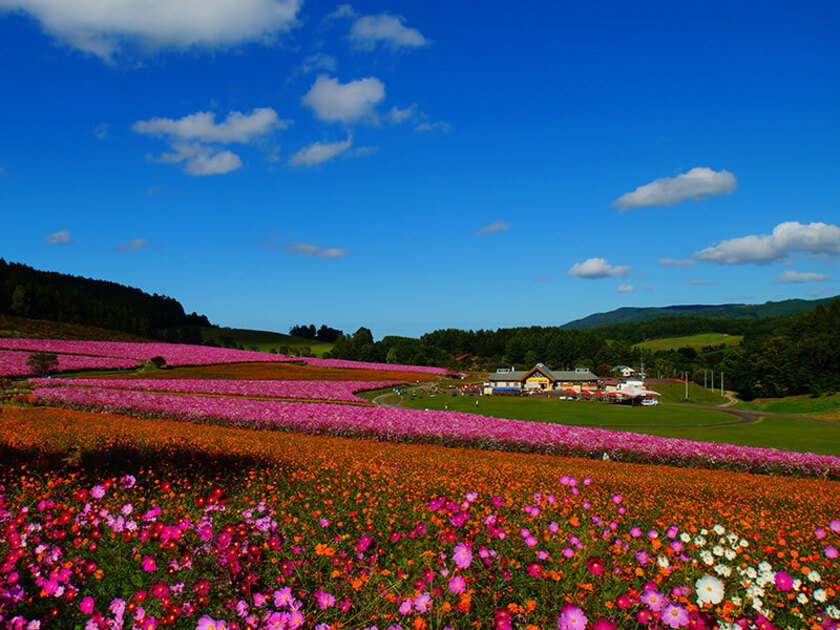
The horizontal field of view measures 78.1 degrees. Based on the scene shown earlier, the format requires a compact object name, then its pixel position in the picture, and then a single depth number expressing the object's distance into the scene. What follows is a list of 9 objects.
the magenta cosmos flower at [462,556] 3.66
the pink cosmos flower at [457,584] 3.47
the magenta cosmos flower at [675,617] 2.99
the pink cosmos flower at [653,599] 3.22
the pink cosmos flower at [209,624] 3.08
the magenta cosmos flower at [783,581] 3.52
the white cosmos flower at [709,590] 3.18
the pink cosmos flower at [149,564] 3.87
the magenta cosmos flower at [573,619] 2.90
